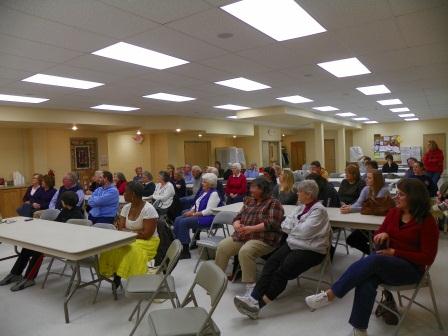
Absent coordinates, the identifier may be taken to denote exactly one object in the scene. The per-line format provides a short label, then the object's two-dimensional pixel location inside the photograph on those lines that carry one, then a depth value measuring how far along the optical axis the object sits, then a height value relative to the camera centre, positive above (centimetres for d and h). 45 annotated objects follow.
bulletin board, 1656 +17
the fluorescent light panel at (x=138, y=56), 401 +129
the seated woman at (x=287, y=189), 466 -50
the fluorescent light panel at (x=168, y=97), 700 +128
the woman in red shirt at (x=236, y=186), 681 -64
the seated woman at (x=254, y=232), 326 -79
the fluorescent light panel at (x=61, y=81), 518 +127
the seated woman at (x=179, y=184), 706 -58
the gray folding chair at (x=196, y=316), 197 -100
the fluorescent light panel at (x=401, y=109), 1120 +133
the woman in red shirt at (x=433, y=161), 729 -29
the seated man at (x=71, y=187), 527 -42
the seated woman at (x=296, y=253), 295 -91
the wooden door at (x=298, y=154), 1861 -10
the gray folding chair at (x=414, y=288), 245 -101
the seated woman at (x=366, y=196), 370 -55
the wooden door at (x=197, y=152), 1323 +14
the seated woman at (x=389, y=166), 959 -47
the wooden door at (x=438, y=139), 1545 +42
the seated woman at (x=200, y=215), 462 -82
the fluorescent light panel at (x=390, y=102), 931 +133
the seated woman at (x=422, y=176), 558 -46
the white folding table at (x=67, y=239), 280 -72
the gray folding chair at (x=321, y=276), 317 -129
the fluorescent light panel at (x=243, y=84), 604 +131
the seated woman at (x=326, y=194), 462 -59
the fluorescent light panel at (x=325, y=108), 1011 +131
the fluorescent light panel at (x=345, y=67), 509 +133
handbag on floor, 273 -132
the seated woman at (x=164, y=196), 593 -68
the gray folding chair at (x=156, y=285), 259 -101
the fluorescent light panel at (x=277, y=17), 304 +132
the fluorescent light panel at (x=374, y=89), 722 +133
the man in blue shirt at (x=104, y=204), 472 -63
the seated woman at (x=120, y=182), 700 -49
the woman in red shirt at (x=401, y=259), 242 -79
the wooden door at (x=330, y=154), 1869 -15
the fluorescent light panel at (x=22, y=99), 642 +123
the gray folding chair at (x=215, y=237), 379 -96
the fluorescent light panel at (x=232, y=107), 896 +130
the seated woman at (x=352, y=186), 477 -50
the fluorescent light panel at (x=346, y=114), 1201 +132
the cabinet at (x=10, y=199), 816 -91
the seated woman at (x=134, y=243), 315 -84
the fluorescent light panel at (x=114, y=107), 806 +125
